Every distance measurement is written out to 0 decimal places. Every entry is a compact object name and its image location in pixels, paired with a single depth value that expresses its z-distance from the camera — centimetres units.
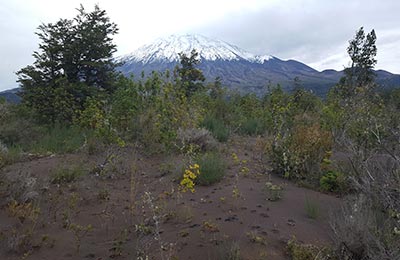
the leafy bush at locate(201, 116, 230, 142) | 817
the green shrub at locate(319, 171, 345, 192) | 478
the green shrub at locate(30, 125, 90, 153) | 734
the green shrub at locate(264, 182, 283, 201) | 431
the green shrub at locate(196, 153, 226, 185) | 508
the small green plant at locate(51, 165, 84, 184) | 529
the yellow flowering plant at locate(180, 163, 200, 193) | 369
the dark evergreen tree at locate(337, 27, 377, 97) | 2238
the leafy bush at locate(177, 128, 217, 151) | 684
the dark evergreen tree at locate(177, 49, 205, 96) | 1480
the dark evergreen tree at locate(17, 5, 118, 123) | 984
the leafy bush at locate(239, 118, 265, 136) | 959
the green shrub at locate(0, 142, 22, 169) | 617
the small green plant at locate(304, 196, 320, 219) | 382
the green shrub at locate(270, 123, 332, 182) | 526
